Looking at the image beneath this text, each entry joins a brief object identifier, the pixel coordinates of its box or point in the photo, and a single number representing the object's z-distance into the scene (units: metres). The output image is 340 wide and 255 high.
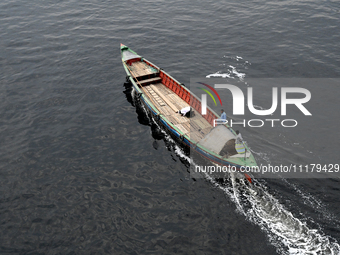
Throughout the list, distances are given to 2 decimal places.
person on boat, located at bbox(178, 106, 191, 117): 31.41
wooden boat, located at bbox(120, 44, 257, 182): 26.02
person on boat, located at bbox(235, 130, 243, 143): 24.64
